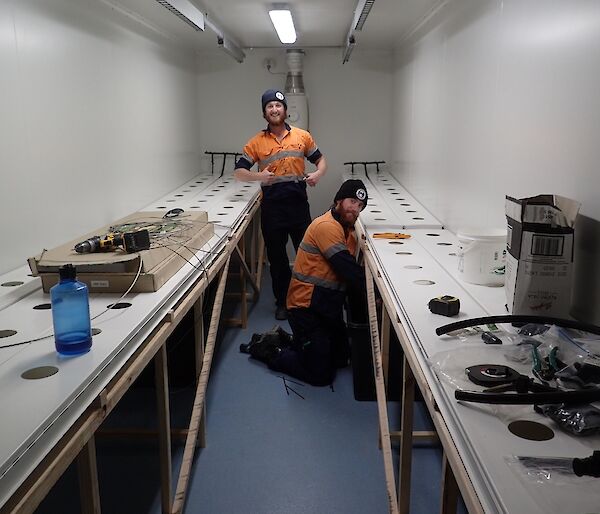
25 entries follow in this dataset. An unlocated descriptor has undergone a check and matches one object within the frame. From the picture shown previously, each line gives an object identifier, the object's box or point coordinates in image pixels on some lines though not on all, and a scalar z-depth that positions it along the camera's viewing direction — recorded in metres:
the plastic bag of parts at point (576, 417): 0.98
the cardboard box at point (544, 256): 1.45
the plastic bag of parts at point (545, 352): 1.20
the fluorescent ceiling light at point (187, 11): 2.70
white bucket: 1.89
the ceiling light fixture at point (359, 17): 2.89
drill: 1.94
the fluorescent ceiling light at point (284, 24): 3.56
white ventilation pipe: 5.21
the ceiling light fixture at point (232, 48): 4.19
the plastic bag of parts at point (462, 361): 1.20
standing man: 3.95
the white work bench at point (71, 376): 0.99
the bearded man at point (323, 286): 2.97
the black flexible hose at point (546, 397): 0.99
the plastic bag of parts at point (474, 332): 1.44
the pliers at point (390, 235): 2.81
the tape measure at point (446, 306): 1.63
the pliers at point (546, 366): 1.17
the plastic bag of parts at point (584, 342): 1.23
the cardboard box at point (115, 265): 1.84
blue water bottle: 1.36
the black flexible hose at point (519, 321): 1.31
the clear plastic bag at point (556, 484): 0.81
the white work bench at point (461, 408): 0.85
